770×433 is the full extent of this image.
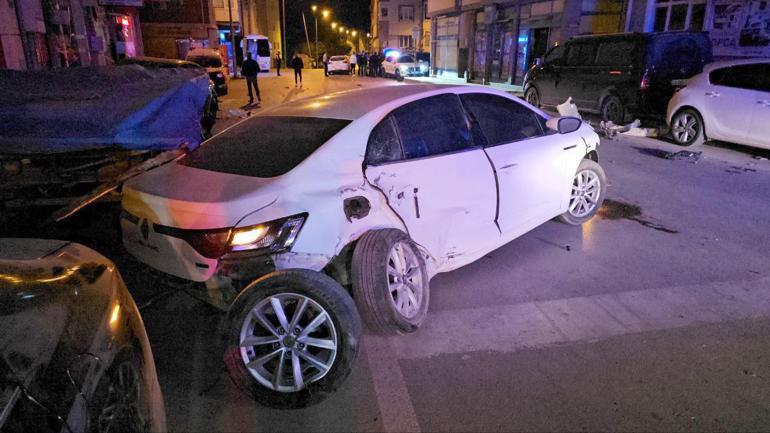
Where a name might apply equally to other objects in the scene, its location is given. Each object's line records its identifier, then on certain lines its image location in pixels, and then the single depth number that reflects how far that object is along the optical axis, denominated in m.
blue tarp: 5.12
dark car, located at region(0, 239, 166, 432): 1.55
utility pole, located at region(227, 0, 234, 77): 34.76
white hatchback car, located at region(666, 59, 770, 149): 8.90
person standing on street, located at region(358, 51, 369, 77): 40.22
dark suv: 11.77
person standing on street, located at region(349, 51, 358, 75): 42.26
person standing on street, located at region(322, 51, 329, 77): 40.22
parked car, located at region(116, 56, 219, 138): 16.45
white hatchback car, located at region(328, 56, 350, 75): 41.91
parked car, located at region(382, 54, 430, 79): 33.75
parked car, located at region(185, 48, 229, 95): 21.99
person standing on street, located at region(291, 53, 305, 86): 27.03
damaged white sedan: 2.90
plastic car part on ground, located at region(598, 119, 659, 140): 11.62
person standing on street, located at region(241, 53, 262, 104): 18.80
